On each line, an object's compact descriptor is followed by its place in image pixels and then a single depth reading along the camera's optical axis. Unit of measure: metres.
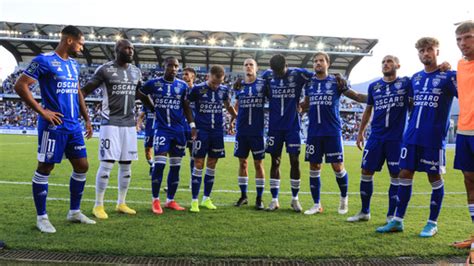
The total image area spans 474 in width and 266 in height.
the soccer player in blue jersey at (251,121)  6.14
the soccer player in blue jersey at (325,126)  5.80
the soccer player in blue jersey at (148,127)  8.52
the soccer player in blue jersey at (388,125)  5.06
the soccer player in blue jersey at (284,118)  5.96
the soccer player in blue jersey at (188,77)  7.54
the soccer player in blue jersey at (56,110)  4.29
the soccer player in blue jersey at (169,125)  5.76
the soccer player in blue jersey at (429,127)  4.38
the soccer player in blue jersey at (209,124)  6.11
